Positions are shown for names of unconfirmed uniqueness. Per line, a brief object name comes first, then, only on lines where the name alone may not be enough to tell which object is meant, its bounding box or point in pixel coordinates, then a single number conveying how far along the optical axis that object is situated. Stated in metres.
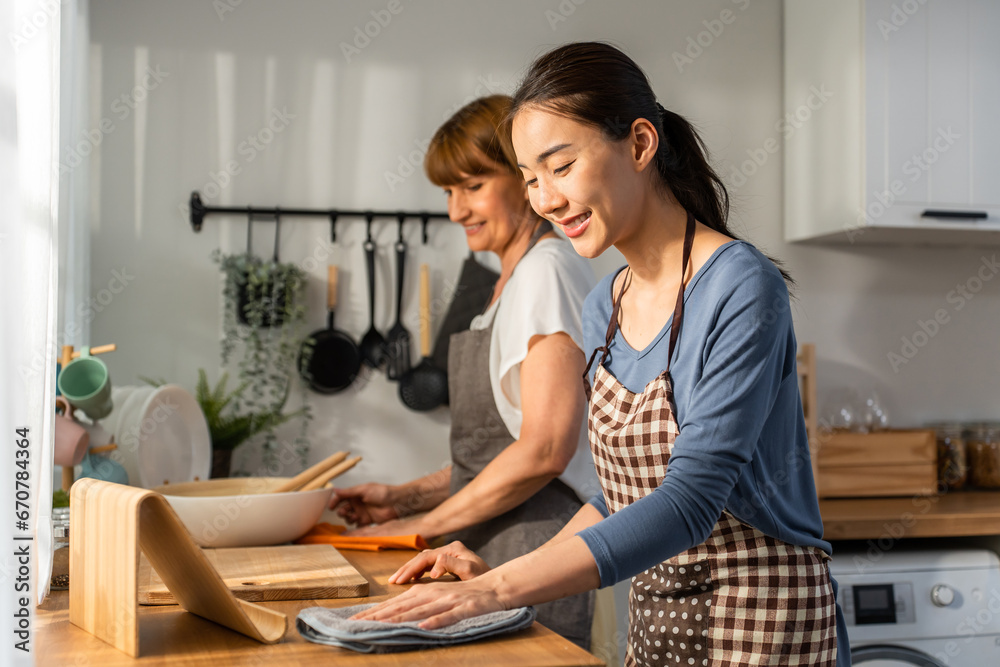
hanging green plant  2.08
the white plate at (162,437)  1.46
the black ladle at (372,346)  2.20
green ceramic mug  1.29
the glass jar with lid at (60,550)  1.02
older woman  1.28
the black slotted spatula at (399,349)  2.20
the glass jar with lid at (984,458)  2.39
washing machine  1.94
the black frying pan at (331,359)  2.16
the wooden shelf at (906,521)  1.98
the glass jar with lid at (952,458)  2.38
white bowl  1.24
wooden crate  2.25
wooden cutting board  0.95
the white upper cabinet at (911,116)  2.18
